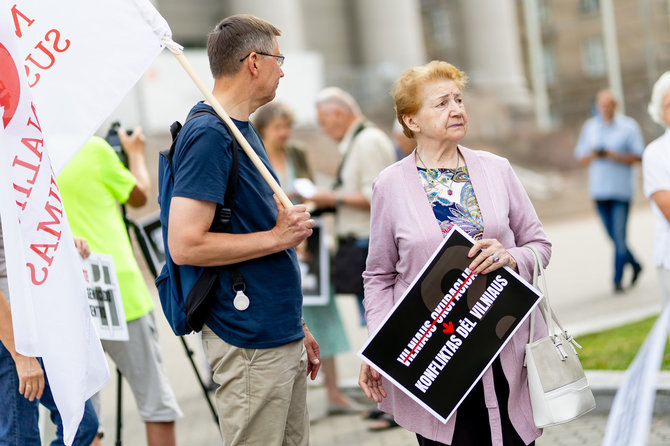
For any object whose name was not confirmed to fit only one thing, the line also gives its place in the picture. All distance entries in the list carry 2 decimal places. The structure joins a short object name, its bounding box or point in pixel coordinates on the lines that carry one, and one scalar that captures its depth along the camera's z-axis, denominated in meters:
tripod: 5.29
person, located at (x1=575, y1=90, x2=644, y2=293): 11.20
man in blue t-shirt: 3.39
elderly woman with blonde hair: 3.61
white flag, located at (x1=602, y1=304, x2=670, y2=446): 2.11
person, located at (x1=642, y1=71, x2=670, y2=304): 4.89
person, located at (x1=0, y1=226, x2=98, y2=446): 3.83
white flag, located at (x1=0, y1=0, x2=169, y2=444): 3.67
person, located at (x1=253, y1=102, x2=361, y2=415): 7.00
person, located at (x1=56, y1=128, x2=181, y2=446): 4.88
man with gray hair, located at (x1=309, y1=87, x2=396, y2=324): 6.66
